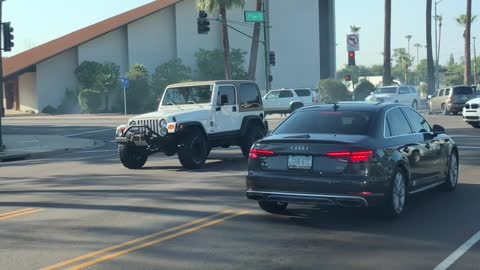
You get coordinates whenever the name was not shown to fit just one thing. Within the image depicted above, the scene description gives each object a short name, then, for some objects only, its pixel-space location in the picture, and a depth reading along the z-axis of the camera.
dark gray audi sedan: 8.13
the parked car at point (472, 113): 26.08
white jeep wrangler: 14.83
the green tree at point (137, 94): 55.22
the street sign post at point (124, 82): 46.91
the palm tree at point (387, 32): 46.44
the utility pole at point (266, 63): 44.64
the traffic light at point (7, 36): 25.08
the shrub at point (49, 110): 58.10
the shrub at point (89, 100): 55.38
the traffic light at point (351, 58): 40.22
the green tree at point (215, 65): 59.75
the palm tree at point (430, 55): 52.72
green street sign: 40.93
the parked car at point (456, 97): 37.12
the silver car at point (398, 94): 39.62
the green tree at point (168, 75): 57.41
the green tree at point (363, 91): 56.25
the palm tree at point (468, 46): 56.75
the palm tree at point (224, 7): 46.41
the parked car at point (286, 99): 41.12
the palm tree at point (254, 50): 46.48
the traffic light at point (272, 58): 45.41
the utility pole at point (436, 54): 72.51
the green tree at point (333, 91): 57.03
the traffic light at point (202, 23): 37.28
